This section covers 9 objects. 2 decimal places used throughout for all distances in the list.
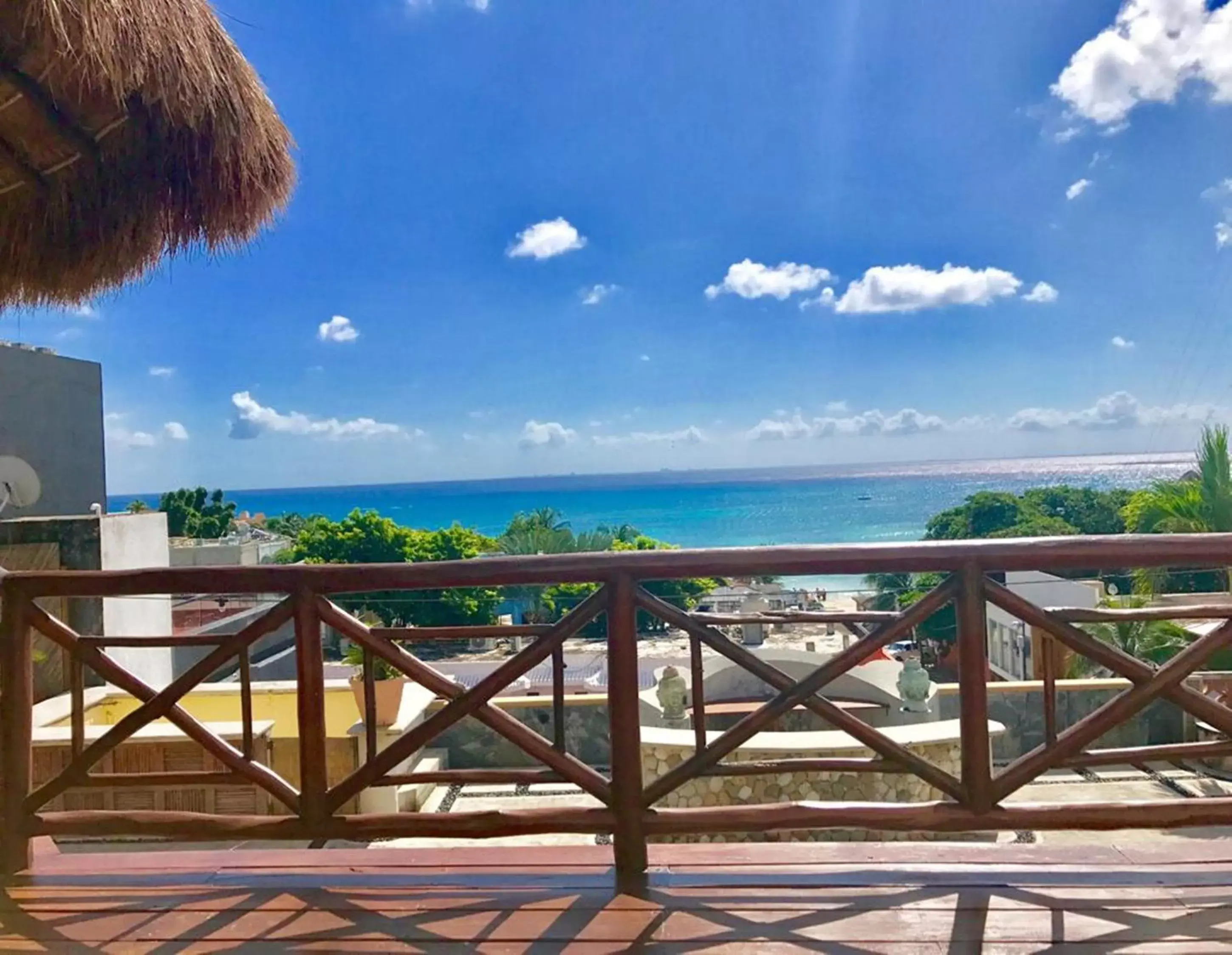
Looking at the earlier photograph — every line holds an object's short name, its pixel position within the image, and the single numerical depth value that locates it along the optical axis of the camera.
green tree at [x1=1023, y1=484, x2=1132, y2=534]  35.19
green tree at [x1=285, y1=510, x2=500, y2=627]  24.75
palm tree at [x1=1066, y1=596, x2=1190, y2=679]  7.21
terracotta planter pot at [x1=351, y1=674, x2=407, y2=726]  5.16
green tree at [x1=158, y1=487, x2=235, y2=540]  39.06
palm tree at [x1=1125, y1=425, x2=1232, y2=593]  8.92
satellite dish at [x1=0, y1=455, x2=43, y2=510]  7.77
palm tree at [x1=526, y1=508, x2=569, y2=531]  27.71
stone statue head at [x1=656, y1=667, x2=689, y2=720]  6.05
